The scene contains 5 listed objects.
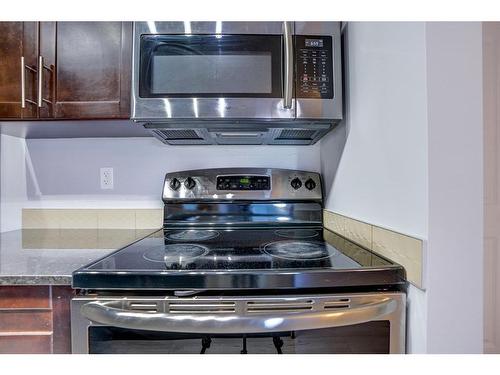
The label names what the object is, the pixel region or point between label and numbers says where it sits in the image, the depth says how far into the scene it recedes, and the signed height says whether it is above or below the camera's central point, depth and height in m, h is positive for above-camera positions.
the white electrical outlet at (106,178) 1.45 +0.04
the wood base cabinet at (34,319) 0.75 -0.34
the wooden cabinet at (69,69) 1.08 +0.42
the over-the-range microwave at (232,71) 1.02 +0.39
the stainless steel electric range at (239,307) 0.68 -0.29
